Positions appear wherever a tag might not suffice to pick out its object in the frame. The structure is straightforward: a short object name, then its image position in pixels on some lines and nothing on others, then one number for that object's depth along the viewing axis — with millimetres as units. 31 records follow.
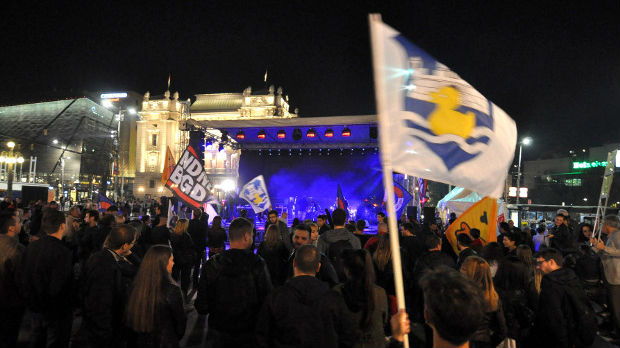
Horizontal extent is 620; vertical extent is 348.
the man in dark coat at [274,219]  7723
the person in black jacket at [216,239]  7340
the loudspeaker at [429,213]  18484
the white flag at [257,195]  11672
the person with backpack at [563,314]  3596
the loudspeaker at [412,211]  19044
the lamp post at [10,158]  25219
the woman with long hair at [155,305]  2918
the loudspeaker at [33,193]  18547
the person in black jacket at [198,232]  8352
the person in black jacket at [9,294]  3906
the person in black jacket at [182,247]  7000
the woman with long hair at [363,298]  2980
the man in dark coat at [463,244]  5043
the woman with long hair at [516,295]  3736
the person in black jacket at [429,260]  4586
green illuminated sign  46406
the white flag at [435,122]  2451
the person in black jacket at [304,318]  2479
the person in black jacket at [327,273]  3941
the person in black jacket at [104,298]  3258
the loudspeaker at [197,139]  17978
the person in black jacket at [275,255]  4992
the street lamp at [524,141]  19912
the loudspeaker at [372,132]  18312
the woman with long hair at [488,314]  3150
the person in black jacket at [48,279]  3748
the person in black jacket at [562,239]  7730
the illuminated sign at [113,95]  77375
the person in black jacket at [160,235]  6988
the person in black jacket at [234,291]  3135
